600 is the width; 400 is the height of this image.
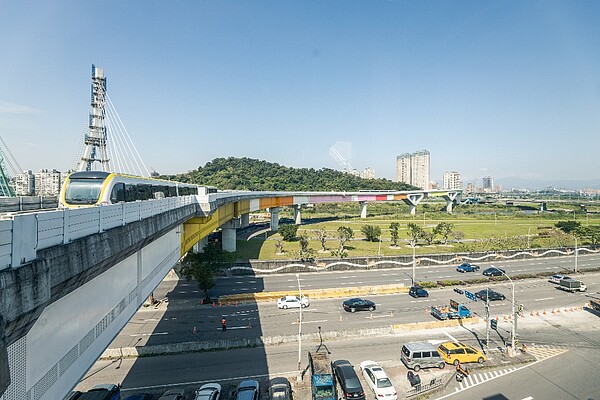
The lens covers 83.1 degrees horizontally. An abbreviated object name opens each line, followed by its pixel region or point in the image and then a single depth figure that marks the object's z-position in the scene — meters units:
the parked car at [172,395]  15.83
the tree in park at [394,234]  51.57
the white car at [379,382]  16.33
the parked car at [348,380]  16.39
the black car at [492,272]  38.28
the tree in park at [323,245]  48.53
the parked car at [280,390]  15.88
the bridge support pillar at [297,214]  76.44
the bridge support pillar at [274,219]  67.67
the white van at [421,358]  19.38
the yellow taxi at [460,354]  19.94
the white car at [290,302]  28.89
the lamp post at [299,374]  18.16
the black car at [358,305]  28.27
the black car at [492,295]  30.89
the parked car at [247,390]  15.79
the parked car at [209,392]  15.80
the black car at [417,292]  31.70
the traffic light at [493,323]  22.69
